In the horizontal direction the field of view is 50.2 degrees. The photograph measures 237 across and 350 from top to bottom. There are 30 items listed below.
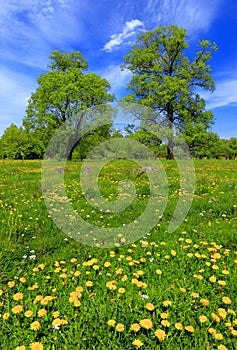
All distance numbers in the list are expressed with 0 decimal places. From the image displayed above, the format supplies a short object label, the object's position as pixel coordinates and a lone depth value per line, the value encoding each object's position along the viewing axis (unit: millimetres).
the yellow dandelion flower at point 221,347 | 2537
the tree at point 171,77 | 30397
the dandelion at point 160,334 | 2693
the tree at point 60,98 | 33875
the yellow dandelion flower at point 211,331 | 2752
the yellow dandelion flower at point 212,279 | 3645
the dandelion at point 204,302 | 3213
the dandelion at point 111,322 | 2828
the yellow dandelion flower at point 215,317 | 2960
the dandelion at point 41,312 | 3011
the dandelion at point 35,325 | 2834
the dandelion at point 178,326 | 2809
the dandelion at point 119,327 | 2737
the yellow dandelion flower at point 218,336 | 2682
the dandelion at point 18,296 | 3262
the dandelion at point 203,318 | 2895
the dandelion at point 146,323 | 2783
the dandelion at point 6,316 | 2959
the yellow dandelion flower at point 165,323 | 2831
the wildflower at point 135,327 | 2777
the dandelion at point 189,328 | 2804
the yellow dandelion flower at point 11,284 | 3566
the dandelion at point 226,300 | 3168
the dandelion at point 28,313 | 2982
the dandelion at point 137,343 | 2557
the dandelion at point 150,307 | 3038
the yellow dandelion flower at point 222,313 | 2936
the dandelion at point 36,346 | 2545
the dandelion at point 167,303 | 3157
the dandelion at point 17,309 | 3023
